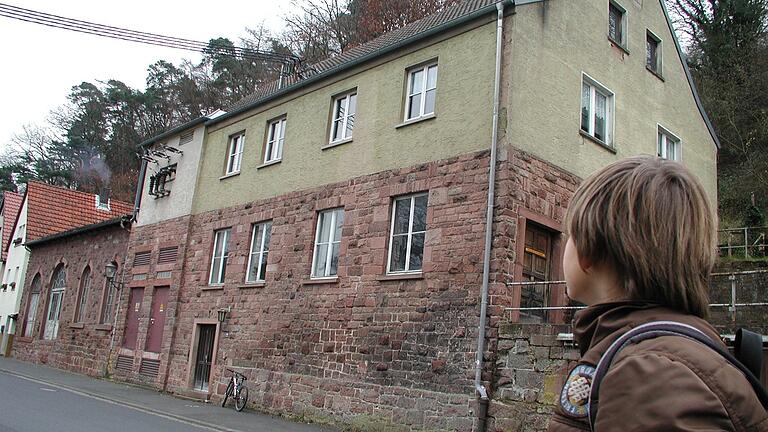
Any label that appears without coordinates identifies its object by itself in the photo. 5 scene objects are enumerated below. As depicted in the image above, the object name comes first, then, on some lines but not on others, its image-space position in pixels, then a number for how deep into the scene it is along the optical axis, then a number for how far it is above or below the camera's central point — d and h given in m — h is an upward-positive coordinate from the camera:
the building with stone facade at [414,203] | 12.12 +3.14
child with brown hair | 1.19 +0.18
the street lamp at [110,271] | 23.86 +1.98
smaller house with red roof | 33.62 +5.14
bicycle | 15.66 -1.12
